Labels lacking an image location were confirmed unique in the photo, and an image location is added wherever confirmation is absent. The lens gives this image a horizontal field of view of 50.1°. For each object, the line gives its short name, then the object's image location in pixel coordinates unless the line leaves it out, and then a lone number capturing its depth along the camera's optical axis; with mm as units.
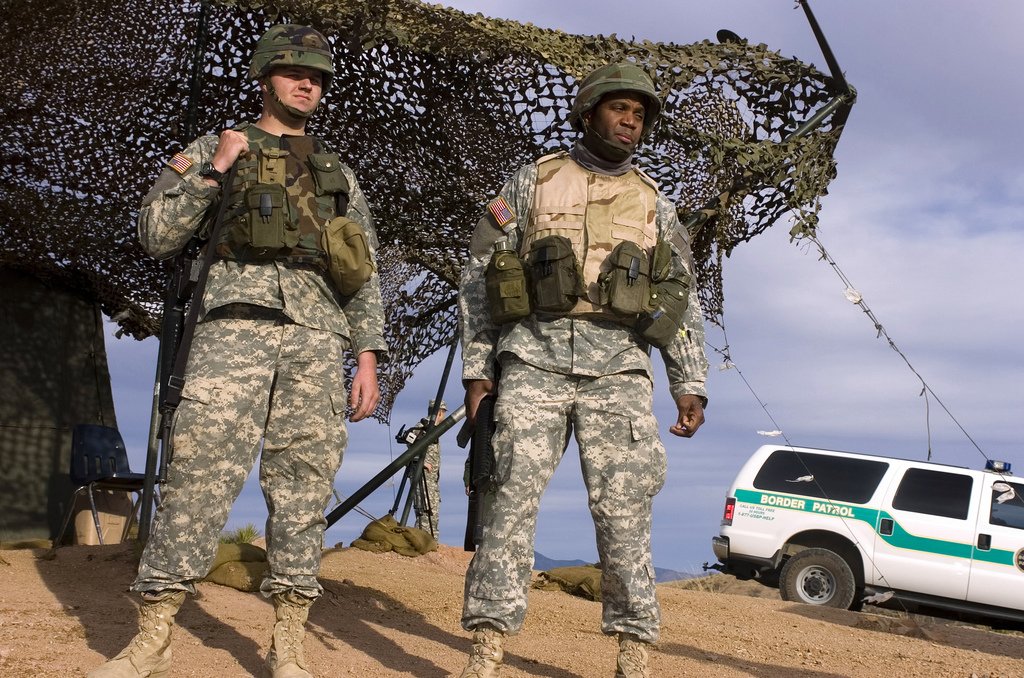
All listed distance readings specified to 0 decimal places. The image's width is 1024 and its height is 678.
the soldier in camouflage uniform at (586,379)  3668
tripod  6512
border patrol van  9820
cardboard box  8008
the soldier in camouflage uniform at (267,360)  3559
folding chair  7696
